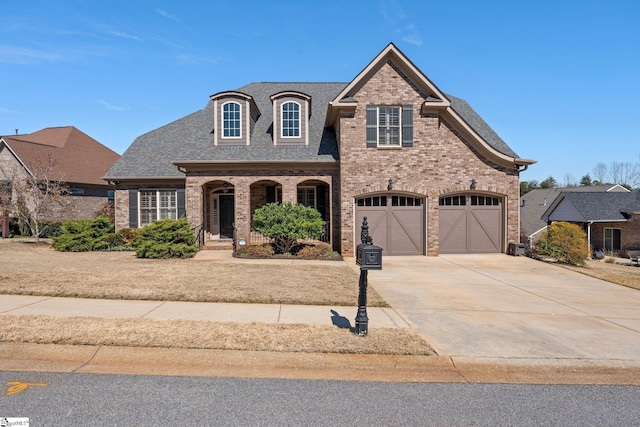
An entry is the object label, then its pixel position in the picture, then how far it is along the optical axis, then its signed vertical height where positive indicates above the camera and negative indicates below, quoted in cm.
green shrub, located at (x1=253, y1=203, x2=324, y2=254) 1413 -32
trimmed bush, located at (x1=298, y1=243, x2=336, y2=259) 1441 -155
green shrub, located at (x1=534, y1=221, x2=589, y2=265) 1395 -128
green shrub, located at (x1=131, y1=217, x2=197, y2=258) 1376 -101
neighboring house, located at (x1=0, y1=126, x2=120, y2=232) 2486 +433
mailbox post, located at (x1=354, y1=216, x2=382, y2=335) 532 -79
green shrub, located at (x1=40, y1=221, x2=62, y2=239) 2170 -68
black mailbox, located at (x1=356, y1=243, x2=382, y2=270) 531 -66
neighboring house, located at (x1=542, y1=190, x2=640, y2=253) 2470 -23
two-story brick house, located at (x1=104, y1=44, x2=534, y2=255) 1501 +216
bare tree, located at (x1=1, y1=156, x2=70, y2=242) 1910 +119
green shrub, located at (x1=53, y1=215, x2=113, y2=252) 1570 -91
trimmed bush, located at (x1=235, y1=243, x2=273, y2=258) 1420 -148
